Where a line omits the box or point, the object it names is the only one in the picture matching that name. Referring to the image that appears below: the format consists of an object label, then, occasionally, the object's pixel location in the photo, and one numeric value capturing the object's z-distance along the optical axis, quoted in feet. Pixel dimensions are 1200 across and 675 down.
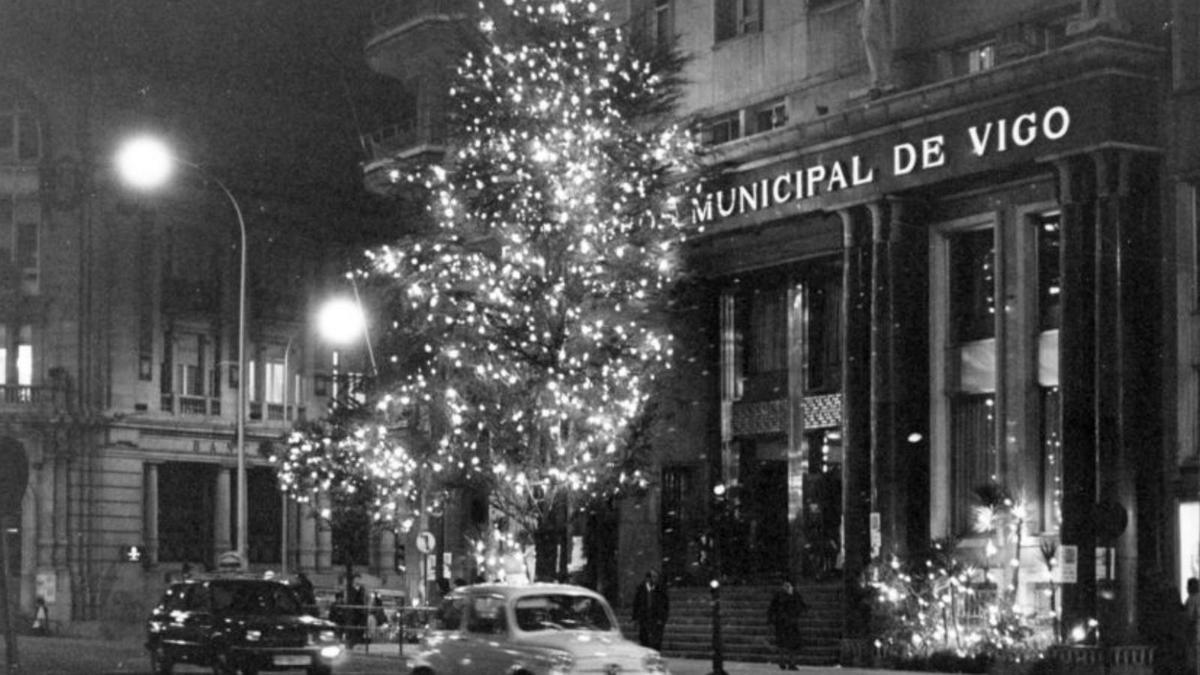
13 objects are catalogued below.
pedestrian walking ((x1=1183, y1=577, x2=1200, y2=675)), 92.89
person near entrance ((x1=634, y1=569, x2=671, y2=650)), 123.34
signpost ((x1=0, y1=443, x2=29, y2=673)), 52.60
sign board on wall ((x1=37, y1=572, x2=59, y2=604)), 229.45
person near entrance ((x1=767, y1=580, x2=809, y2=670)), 114.83
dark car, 96.22
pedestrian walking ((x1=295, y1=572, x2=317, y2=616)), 101.55
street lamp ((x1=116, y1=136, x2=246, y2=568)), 140.46
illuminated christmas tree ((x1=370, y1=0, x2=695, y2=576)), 123.95
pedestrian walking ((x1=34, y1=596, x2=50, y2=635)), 209.56
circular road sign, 147.54
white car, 71.20
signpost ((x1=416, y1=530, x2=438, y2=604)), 147.54
